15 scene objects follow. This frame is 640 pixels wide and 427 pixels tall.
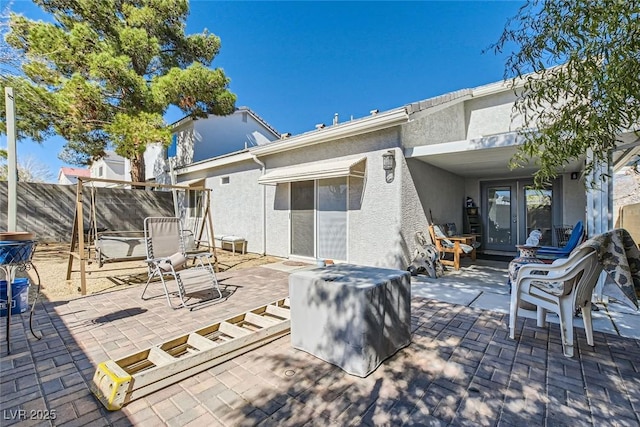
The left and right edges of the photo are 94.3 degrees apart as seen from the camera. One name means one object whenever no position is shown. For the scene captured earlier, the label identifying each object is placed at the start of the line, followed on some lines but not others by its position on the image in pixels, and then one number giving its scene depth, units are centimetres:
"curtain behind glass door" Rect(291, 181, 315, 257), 1022
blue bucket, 440
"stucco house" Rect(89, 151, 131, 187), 2859
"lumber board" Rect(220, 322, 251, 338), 417
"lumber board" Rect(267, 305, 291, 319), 484
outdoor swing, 665
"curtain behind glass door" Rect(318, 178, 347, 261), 937
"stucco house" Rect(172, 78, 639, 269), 805
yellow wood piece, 280
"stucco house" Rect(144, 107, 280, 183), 1697
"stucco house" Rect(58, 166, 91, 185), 3919
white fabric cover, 337
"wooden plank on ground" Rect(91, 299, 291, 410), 291
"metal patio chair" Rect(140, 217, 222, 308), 616
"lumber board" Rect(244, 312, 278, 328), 454
